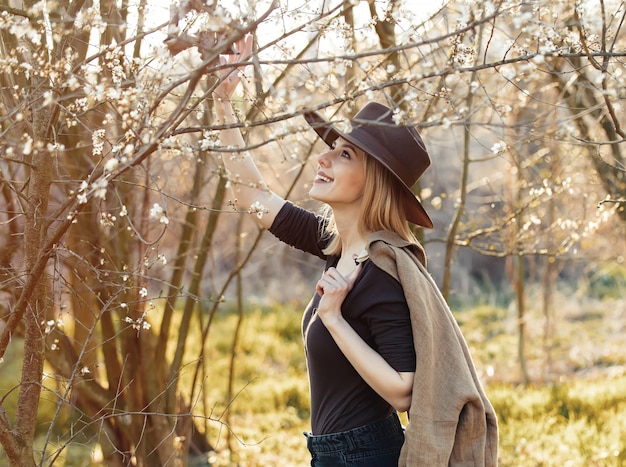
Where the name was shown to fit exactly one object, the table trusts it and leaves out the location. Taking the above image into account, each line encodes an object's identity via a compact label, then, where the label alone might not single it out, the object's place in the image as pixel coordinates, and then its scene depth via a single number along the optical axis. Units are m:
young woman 2.30
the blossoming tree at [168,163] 1.92
